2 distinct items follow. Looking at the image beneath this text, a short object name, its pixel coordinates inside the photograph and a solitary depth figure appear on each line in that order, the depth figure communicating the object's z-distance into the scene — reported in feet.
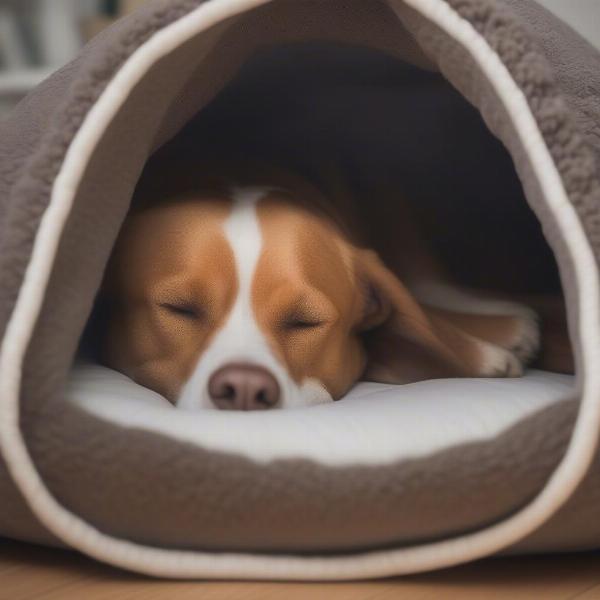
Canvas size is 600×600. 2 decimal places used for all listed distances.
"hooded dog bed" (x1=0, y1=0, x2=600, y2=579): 2.06
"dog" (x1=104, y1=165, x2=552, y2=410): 2.50
